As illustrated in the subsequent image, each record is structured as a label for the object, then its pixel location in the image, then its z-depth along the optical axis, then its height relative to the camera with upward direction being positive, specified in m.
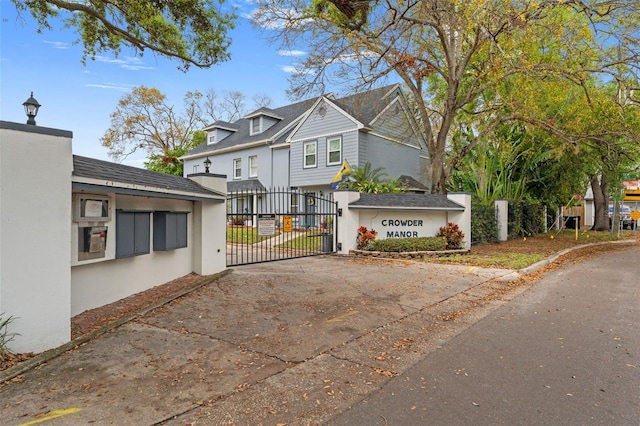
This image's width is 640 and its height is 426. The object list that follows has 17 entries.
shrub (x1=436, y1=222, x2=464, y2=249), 13.45 -0.86
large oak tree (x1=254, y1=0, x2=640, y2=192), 10.45 +5.59
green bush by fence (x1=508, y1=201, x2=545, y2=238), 18.58 -0.35
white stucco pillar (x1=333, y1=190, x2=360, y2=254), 12.56 -0.37
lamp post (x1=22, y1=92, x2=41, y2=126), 4.36 +1.18
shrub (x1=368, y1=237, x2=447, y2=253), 12.20 -1.10
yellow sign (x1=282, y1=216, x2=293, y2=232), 12.10 -0.40
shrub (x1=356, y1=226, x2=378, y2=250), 12.66 -0.91
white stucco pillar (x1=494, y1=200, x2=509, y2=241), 17.27 -0.25
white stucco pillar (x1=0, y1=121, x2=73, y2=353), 3.83 -0.26
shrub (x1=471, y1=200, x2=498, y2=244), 15.51 -0.51
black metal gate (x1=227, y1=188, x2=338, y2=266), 10.56 -1.16
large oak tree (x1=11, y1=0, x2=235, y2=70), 9.97 +5.36
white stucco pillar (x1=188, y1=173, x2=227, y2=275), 8.00 -0.36
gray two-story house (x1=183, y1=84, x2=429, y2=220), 20.09 +3.99
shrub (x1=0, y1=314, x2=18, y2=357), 3.75 -1.28
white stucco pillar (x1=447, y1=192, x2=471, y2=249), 13.88 -0.17
